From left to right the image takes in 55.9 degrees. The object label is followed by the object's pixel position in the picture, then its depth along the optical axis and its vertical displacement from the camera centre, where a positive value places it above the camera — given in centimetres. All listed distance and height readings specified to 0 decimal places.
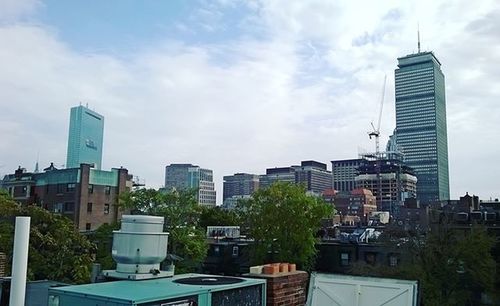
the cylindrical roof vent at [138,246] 600 -48
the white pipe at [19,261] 480 -57
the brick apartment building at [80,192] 6712 +214
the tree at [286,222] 4162 -84
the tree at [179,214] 3684 -38
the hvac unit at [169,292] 483 -91
